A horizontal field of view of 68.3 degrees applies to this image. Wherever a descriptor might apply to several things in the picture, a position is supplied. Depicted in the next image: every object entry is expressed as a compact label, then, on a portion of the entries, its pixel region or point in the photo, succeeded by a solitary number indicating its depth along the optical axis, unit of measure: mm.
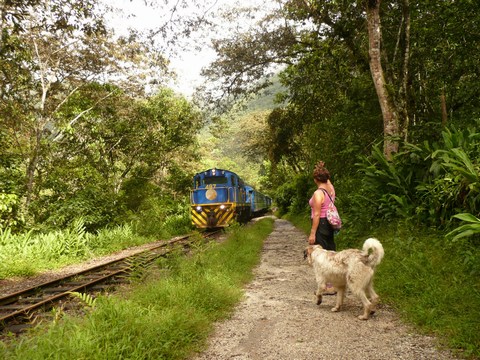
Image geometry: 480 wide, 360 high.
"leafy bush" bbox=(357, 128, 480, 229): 5016
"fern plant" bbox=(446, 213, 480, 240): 3472
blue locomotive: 16281
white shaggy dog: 4129
